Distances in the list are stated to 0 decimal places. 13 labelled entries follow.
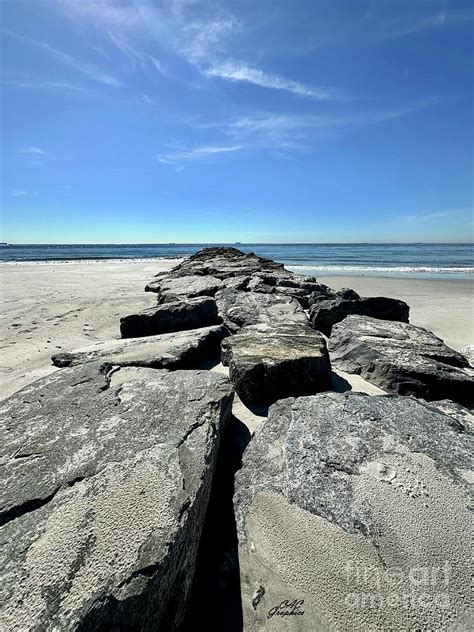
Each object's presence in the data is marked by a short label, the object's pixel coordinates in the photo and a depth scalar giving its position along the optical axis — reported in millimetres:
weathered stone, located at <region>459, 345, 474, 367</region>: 3468
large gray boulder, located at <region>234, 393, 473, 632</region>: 1049
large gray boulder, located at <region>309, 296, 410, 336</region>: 4570
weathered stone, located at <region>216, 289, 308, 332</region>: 4160
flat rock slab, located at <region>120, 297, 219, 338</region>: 4195
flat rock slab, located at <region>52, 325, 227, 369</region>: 2924
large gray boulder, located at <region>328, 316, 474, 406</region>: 2521
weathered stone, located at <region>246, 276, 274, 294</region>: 6328
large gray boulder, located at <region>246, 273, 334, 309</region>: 6343
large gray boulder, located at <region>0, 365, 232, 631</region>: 929
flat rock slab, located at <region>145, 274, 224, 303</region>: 6160
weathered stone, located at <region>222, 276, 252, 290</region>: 7051
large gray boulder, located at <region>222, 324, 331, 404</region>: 2469
